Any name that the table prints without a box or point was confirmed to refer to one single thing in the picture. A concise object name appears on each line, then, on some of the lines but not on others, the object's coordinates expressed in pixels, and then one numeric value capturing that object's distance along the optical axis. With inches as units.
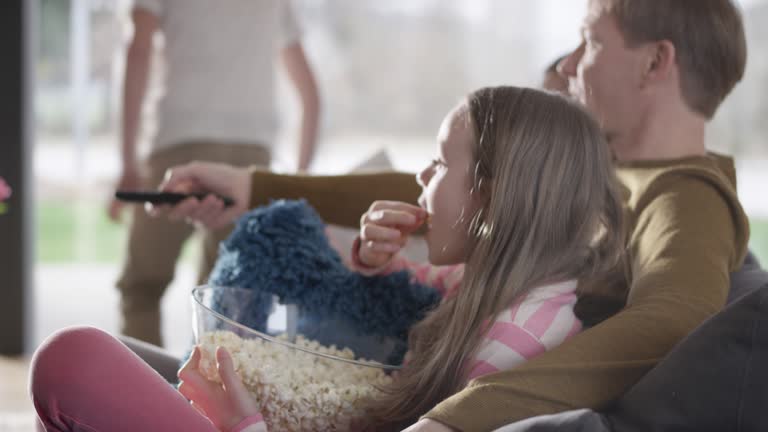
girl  85.8
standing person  137.8
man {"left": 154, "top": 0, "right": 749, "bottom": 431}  83.6
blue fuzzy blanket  96.4
